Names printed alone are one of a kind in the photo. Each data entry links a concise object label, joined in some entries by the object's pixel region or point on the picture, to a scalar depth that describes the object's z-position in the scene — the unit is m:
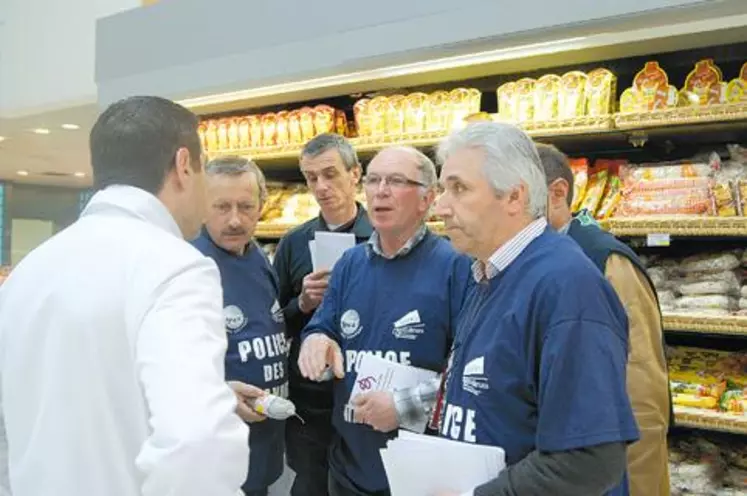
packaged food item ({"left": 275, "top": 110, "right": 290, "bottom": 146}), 4.17
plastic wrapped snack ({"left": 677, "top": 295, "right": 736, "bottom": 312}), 2.96
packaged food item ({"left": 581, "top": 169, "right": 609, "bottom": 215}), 3.25
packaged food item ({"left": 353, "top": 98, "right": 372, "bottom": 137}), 3.80
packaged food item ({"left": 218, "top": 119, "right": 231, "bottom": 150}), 4.44
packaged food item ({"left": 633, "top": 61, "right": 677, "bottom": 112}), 2.98
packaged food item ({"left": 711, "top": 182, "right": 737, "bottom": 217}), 2.85
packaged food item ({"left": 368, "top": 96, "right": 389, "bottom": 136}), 3.73
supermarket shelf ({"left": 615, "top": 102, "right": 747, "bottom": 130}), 2.72
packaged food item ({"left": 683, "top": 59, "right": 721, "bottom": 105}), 2.95
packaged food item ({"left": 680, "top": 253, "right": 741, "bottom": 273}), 3.05
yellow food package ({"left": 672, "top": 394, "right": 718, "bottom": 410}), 2.89
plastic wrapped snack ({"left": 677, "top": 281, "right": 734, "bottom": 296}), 3.00
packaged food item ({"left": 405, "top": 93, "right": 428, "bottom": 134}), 3.63
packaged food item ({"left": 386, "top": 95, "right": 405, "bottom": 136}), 3.68
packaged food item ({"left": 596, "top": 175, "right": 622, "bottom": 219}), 3.21
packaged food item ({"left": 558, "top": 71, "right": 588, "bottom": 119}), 3.18
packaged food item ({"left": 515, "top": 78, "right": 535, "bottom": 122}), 3.30
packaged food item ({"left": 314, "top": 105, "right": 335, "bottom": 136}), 4.06
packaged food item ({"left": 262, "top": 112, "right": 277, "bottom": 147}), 4.22
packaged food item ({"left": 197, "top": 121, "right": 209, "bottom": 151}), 4.53
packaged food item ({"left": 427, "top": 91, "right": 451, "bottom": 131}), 3.56
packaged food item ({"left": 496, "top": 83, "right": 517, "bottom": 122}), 3.35
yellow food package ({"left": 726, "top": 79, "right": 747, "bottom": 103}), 2.82
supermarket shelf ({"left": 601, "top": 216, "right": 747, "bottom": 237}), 2.74
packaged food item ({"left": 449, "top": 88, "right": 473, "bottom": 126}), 3.53
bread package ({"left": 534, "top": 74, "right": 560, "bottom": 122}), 3.24
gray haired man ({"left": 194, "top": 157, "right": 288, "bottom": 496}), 2.44
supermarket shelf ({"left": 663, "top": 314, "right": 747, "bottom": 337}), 2.73
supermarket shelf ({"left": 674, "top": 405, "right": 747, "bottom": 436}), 2.74
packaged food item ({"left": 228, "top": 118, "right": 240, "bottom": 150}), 4.38
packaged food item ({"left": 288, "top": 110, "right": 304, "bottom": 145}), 4.12
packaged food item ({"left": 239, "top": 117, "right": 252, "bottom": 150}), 4.33
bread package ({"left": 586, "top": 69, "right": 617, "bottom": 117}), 3.14
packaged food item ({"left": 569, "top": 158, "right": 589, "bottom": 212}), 3.27
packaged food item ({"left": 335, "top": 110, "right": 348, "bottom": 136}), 4.13
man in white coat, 1.13
